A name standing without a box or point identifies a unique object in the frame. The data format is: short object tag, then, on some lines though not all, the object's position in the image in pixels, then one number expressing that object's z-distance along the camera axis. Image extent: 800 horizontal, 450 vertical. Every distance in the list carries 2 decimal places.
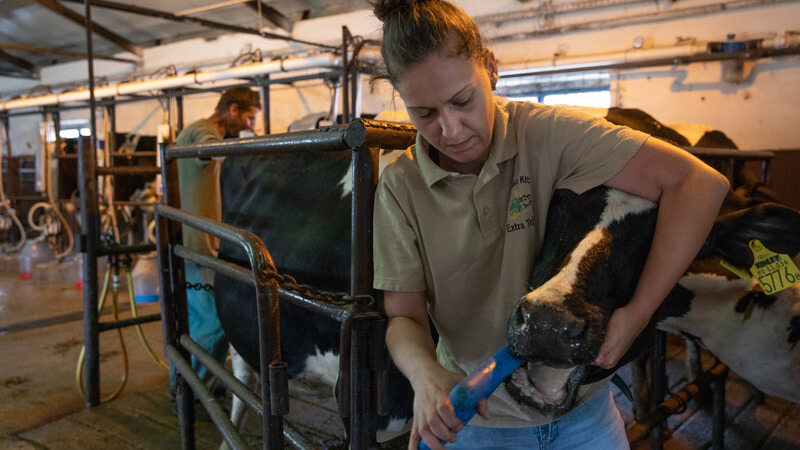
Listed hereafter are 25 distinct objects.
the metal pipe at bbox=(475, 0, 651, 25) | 5.56
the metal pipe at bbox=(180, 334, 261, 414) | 1.24
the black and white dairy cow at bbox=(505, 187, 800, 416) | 0.74
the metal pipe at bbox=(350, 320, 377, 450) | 0.99
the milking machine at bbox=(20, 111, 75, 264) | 8.25
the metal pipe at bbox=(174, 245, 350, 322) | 1.01
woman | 0.86
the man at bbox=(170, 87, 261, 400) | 2.52
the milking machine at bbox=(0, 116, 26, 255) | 8.61
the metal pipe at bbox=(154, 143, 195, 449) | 1.86
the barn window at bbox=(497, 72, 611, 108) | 6.09
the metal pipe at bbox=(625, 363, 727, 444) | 1.79
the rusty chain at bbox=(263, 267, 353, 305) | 1.02
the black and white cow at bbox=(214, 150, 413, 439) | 1.65
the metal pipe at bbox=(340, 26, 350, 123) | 4.42
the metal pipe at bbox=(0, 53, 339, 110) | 6.06
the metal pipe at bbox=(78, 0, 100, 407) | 2.76
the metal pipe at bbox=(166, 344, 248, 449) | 1.34
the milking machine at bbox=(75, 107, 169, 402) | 2.90
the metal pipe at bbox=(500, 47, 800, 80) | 4.75
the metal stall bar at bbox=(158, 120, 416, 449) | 0.99
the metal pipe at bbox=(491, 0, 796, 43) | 4.91
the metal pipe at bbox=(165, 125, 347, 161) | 1.03
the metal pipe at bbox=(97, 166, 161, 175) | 2.81
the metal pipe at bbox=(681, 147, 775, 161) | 2.03
